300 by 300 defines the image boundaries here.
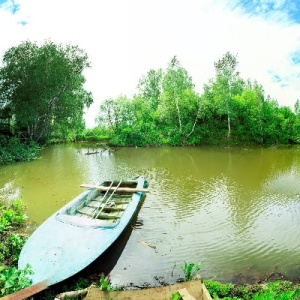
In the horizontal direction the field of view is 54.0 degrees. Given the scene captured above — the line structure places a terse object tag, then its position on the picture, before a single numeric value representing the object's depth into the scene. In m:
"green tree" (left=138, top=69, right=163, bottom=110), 50.78
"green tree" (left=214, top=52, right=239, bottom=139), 32.41
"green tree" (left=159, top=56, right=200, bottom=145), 34.38
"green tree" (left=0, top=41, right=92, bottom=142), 24.16
